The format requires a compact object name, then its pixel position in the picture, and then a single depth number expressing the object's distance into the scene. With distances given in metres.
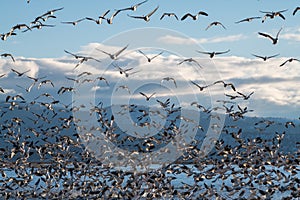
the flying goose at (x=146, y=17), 28.17
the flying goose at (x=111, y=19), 28.57
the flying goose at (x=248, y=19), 29.71
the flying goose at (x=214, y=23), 30.74
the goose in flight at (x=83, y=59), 33.05
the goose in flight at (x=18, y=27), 31.91
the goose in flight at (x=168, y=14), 29.92
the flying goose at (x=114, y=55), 27.67
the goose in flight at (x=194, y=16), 30.59
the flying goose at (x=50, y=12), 32.41
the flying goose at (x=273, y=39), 28.24
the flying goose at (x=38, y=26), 32.48
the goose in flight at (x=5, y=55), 34.44
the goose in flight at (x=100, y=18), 28.97
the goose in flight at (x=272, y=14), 29.59
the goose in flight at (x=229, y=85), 33.12
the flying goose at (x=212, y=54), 32.53
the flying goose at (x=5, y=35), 31.86
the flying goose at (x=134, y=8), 28.06
